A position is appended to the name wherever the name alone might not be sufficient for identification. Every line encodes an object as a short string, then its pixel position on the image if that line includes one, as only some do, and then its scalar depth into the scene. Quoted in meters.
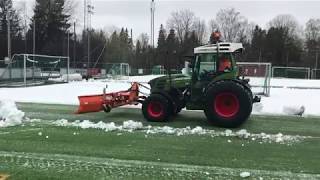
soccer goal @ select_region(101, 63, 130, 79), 55.96
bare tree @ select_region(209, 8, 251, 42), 103.00
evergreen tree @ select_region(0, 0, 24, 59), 82.12
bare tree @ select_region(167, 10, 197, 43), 101.69
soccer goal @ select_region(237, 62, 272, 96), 28.97
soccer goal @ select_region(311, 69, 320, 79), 69.19
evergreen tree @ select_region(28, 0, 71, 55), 90.44
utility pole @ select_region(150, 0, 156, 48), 72.75
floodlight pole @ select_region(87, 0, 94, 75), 81.68
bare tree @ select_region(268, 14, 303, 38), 109.87
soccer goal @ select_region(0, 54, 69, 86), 35.75
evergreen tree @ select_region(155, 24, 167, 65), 89.21
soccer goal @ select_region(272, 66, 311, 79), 63.30
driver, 14.27
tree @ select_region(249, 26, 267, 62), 95.50
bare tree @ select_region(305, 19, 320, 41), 111.49
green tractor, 13.55
